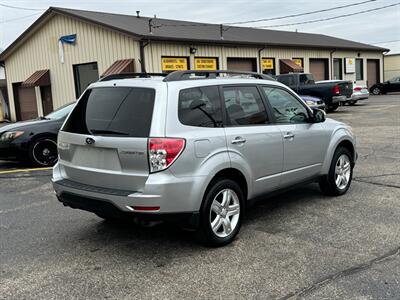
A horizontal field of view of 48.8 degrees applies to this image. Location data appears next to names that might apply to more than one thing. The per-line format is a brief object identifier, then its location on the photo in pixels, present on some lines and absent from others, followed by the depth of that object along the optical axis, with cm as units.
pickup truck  1997
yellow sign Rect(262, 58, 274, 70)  2497
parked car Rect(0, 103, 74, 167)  891
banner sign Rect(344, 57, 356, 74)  3272
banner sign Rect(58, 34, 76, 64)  2131
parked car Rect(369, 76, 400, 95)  3466
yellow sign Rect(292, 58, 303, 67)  2775
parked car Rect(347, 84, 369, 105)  2319
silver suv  391
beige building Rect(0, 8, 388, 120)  1906
